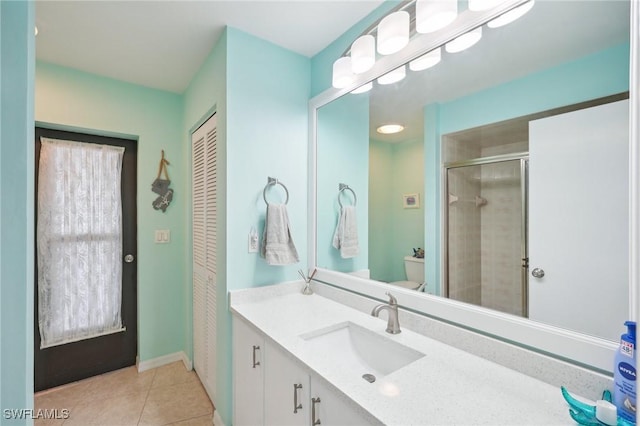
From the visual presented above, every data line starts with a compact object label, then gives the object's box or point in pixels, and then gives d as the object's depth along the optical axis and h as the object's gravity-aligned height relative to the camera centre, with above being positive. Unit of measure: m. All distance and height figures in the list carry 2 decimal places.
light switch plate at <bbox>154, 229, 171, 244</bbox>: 2.41 -0.20
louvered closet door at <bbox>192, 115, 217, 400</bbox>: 1.89 -0.28
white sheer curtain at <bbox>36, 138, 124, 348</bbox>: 2.01 -0.21
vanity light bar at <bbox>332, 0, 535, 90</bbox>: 1.00 +0.74
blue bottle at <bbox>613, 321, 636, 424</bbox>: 0.63 -0.38
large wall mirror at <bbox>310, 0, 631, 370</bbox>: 0.79 +0.13
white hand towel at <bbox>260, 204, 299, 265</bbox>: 1.62 -0.16
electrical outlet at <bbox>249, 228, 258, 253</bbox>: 1.65 -0.17
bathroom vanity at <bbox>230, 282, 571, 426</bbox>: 0.73 -0.52
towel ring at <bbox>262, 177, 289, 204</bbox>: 1.70 +0.19
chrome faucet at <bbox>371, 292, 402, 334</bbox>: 1.18 -0.44
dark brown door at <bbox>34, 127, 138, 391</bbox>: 2.06 -1.04
